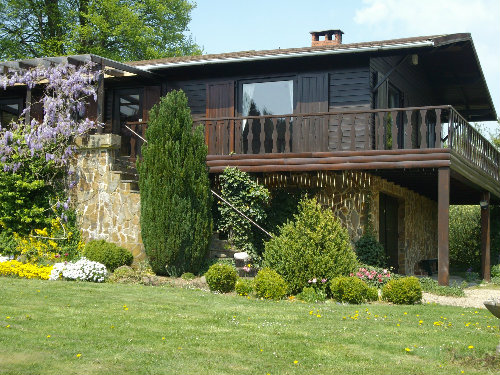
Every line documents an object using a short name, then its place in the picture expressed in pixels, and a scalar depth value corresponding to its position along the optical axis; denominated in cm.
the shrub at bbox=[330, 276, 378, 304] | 1110
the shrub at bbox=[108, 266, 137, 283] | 1298
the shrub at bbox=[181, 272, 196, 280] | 1338
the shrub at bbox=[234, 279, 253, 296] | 1175
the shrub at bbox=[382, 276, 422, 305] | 1128
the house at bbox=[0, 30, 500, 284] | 1438
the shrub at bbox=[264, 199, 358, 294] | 1171
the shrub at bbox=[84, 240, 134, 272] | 1401
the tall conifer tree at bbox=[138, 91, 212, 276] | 1362
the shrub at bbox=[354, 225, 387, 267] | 1493
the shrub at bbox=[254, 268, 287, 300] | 1130
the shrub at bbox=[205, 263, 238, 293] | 1195
